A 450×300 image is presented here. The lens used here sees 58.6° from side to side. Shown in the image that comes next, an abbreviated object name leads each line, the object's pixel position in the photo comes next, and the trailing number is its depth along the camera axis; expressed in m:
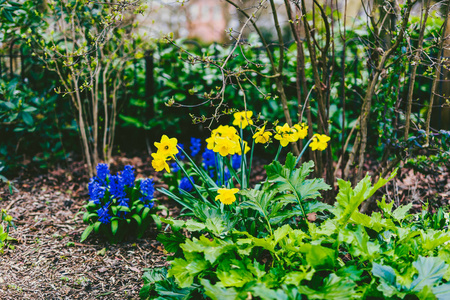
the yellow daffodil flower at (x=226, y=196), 2.12
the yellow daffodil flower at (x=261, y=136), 2.54
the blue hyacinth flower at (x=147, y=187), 3.06
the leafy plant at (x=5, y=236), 2.47
